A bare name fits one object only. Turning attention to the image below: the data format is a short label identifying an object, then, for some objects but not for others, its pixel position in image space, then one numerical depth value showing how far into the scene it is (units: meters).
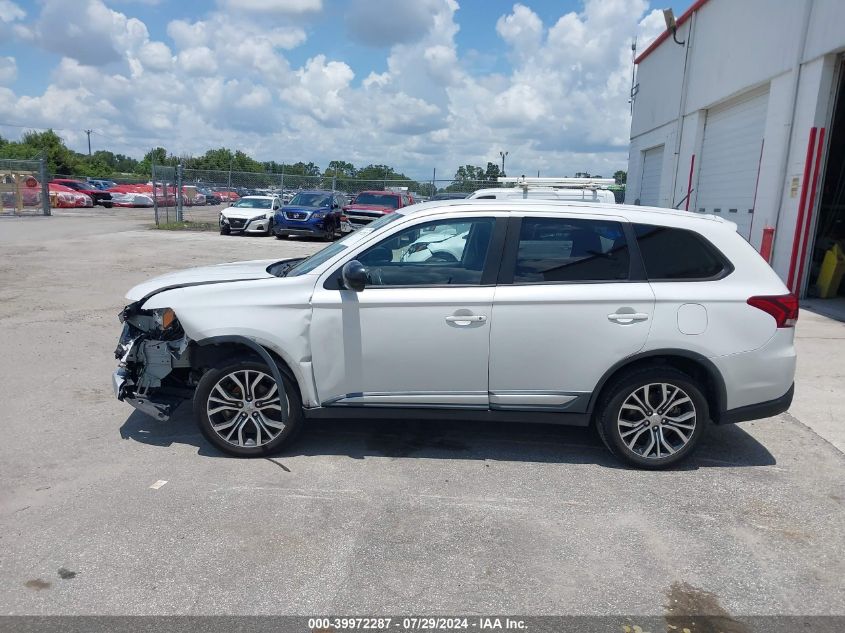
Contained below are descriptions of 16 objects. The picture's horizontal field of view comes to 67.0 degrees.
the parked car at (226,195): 32.75
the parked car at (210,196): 31.98
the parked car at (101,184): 46.59
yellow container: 11.38
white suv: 4.25
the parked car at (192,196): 29.89
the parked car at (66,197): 38.00
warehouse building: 10.77
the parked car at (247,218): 23.64
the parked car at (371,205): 22.30
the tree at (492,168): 59.05
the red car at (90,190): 41.56
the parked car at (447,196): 20.90
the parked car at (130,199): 42.88
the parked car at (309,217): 22.27
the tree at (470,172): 29.13
